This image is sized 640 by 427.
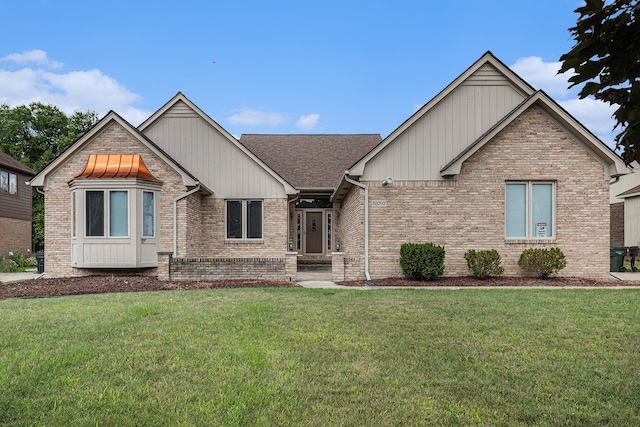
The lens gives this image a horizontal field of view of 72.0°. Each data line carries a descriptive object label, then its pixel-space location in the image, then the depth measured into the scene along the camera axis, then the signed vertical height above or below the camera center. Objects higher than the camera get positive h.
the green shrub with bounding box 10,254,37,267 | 24.58 -2.64
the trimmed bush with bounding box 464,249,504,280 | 13.30 -1.44
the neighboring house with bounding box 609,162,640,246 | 27.89 +0.38
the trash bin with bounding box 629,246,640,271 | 18.31 -1.63
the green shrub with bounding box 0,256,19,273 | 20.30 -2.50
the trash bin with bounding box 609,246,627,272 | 17.61 -1.64
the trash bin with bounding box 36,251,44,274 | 17.83 -1.92
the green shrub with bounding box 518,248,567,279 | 13.20 -1.33
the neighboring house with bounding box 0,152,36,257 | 27.59 +0.47
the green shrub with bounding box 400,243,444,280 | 12.96 -1.32
